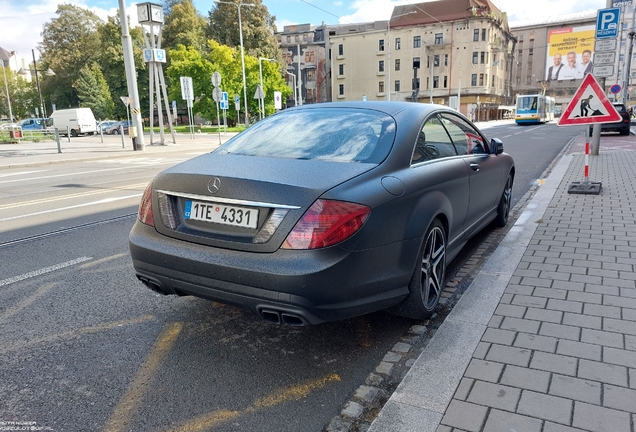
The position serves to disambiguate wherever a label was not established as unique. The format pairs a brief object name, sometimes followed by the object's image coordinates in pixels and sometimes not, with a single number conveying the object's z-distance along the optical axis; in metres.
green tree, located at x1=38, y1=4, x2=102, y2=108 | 66.25
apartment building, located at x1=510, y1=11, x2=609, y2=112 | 95.62
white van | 42.12
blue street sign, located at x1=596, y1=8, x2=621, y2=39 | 10.07
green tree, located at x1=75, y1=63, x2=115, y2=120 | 60.03
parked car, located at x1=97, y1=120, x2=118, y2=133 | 47.22
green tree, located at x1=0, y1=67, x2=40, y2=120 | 77.12
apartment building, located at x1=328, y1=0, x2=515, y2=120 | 72.19
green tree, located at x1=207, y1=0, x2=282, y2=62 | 64.94
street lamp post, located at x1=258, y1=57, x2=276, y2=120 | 48.19
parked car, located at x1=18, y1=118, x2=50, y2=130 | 46.47
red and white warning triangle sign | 7.66
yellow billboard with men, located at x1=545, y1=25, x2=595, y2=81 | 80.62
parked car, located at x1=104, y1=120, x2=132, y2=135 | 47.23
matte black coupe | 2.66
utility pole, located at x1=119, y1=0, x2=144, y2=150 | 21.23
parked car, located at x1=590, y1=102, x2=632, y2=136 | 24.10
